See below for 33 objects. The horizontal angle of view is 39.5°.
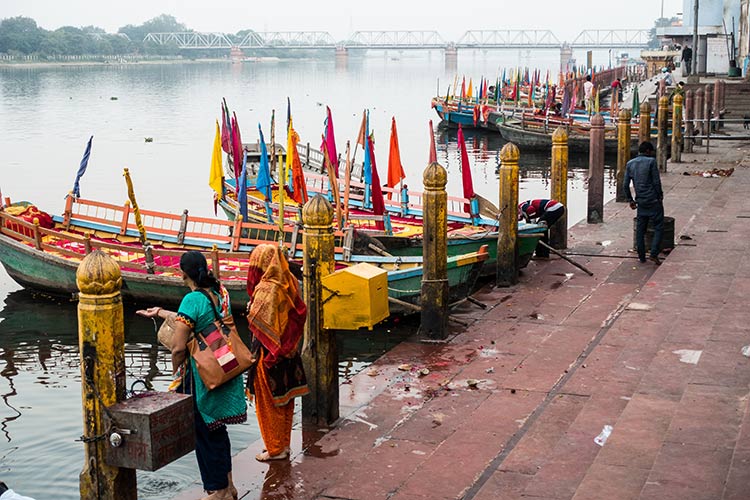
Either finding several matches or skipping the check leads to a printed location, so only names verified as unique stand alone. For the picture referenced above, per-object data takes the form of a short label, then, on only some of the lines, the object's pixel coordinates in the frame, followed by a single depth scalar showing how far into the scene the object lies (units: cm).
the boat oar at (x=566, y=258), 1347
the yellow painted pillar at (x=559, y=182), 1499
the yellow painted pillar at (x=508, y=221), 1298
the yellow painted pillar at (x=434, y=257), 1042
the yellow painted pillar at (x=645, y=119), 2209
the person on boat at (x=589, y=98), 4612
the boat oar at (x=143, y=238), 1552
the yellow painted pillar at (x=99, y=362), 582
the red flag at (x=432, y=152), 1679
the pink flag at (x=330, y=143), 1989
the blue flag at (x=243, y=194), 1778
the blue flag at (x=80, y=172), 1856
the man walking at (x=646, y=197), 1345
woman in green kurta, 650
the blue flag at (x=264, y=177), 1881
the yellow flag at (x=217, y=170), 2008
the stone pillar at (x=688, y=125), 2618
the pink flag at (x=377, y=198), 1755
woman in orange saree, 716
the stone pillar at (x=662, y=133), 2266
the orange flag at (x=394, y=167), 2050
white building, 5138
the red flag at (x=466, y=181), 1744
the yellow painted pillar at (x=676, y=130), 2431
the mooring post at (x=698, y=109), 2843
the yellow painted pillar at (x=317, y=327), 823
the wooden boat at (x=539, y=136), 3897
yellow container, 828
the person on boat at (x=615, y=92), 4667
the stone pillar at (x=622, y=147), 1950
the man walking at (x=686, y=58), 5218
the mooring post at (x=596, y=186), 1742
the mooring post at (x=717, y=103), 3127
